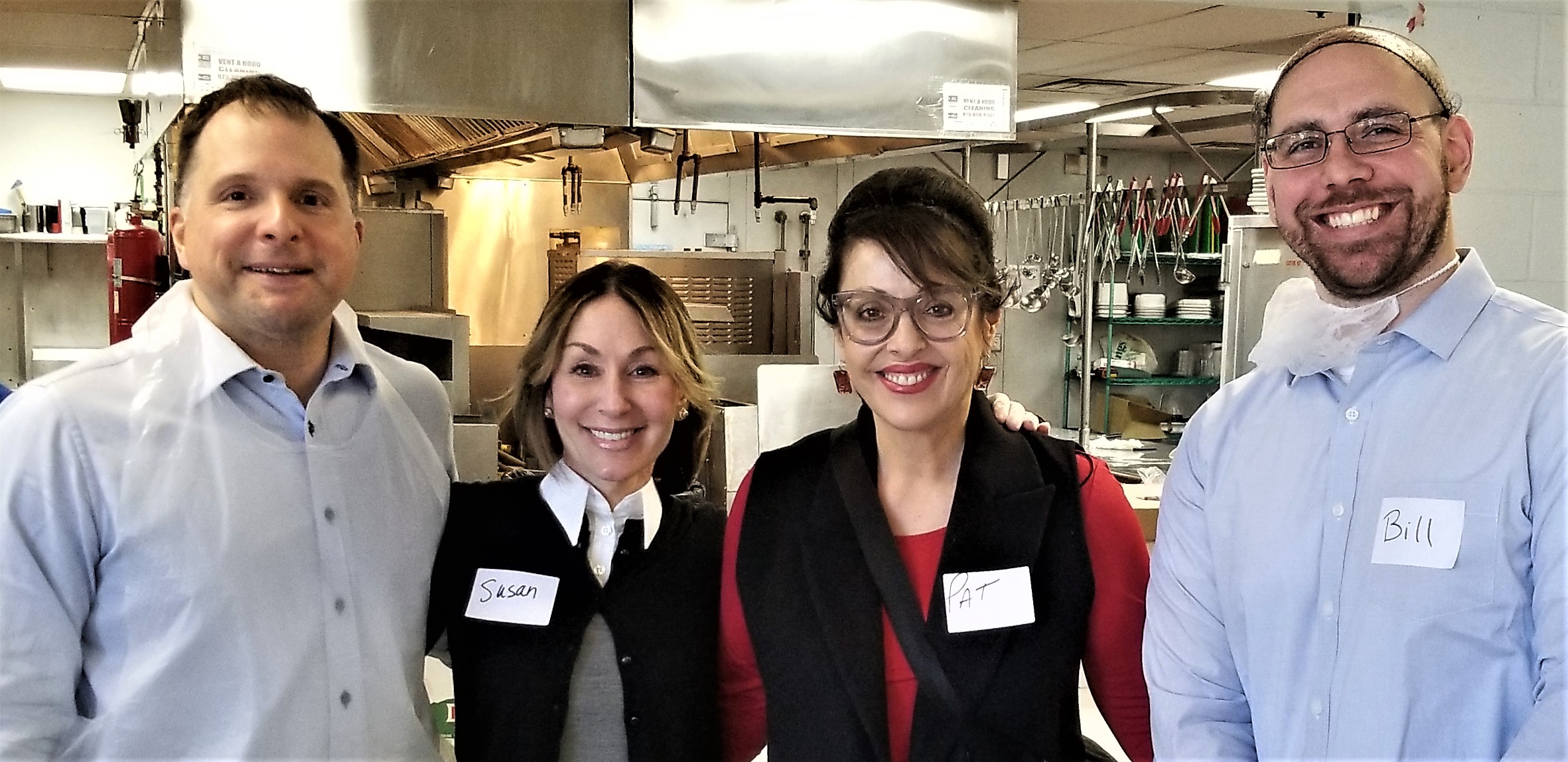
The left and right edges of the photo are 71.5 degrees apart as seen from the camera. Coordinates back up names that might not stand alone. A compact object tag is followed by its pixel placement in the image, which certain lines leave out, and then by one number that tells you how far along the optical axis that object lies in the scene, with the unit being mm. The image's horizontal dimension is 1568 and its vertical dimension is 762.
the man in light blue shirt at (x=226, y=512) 1284
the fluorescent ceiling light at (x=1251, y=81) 4410
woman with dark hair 1377
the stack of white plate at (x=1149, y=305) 7277
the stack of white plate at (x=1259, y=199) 3873
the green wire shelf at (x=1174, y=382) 7288
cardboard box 6777
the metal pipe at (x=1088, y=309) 4121
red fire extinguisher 3234
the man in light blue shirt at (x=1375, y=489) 1156
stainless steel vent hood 2258
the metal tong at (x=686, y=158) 3312
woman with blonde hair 1498
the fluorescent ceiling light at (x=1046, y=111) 5414
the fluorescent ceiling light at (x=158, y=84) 2262
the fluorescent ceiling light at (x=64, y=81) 5078
